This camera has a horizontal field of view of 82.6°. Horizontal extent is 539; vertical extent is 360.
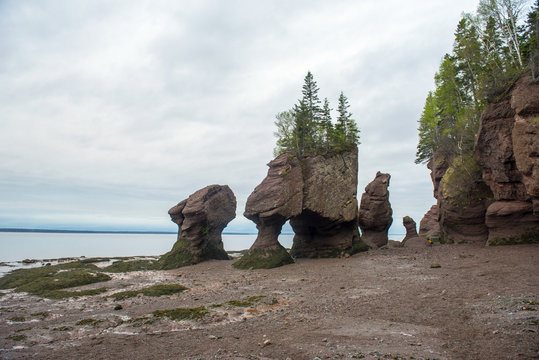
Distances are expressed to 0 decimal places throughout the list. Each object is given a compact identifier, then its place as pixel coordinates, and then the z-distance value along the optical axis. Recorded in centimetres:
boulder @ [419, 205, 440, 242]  5690
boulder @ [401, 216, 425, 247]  5938
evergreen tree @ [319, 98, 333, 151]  4694
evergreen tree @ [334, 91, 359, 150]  4911
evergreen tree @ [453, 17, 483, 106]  3262
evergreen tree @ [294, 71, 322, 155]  4441
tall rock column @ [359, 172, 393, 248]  4394
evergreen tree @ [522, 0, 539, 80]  1984
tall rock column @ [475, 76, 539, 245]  1916
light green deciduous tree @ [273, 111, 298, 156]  4928
